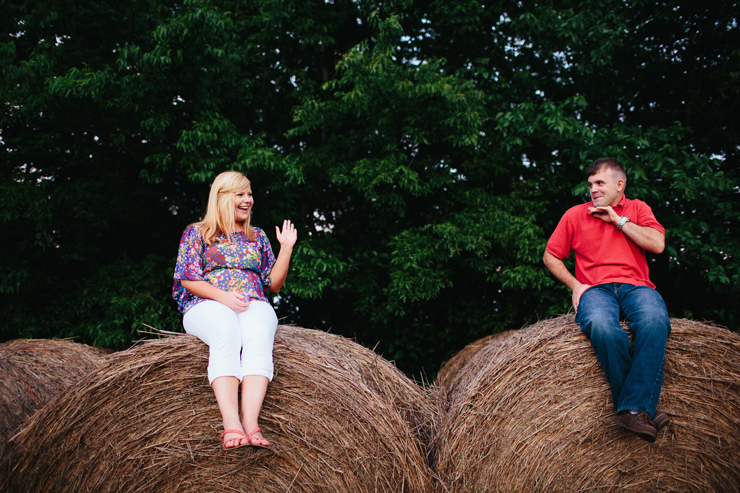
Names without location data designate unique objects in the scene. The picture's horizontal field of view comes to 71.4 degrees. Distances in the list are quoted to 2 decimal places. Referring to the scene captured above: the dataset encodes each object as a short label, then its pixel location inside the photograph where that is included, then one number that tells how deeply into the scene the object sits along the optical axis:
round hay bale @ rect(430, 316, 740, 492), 3.08
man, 2.88
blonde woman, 2.79
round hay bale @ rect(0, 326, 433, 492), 2.92
